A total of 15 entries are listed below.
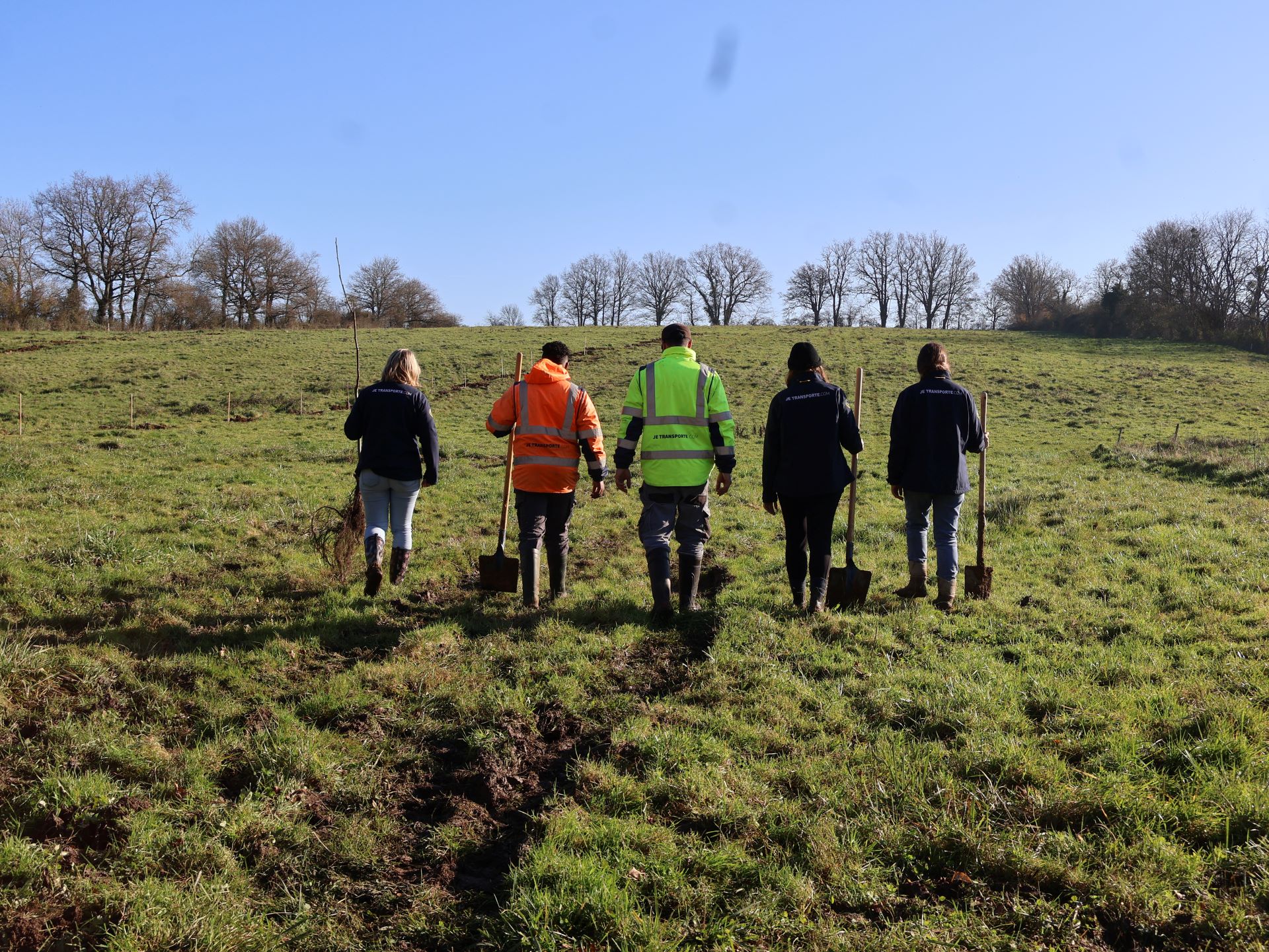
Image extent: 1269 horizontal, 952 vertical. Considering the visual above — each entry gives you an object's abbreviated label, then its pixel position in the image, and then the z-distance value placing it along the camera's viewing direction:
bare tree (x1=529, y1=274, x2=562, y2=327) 93.62
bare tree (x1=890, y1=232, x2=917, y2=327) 85.88
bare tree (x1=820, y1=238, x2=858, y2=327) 88.69
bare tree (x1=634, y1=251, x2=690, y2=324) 88.94
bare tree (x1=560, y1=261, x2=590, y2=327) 93.00
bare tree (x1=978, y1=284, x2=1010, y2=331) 78.81
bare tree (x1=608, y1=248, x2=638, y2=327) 91.56
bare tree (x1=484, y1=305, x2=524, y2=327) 93.00
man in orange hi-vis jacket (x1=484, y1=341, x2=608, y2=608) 6.48
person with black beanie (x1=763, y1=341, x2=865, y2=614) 6.36
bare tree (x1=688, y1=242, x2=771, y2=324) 87.69
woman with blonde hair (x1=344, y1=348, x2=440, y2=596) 6.48
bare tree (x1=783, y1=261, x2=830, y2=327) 88.69
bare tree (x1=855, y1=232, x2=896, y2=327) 86.62
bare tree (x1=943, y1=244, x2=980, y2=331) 83.25
